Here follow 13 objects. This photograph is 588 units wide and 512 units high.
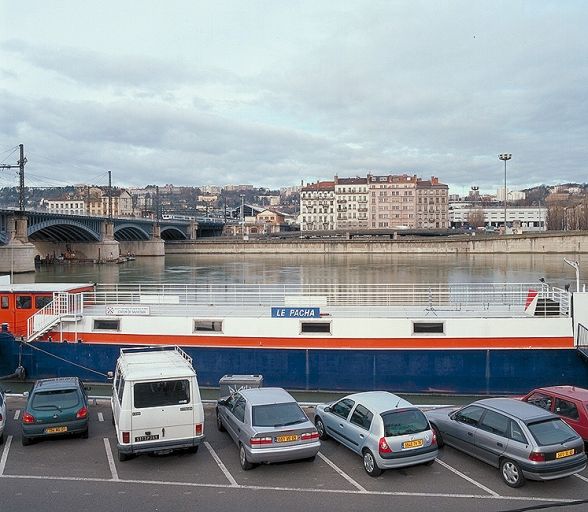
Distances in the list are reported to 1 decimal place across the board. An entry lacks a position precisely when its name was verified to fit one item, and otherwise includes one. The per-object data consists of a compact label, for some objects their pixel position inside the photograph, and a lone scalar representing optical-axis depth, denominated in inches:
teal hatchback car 372.5
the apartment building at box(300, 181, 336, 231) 5821.9
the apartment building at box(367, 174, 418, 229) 5585.6
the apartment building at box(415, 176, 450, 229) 5654.5
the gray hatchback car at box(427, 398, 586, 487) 295.0
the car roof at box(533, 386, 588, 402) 363.6
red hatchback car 350.6
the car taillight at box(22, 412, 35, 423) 371.6
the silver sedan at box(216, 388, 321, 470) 319.3
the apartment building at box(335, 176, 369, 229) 5644.7
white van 332.2
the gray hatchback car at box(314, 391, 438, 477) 314.5
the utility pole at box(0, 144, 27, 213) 2428.6
